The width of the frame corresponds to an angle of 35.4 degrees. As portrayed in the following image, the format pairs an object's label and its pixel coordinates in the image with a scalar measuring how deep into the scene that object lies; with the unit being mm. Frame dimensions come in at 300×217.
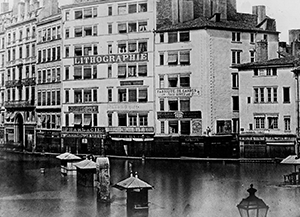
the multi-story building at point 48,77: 57188
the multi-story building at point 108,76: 51438
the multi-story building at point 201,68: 48969
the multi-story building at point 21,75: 61562
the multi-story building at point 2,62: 66812
